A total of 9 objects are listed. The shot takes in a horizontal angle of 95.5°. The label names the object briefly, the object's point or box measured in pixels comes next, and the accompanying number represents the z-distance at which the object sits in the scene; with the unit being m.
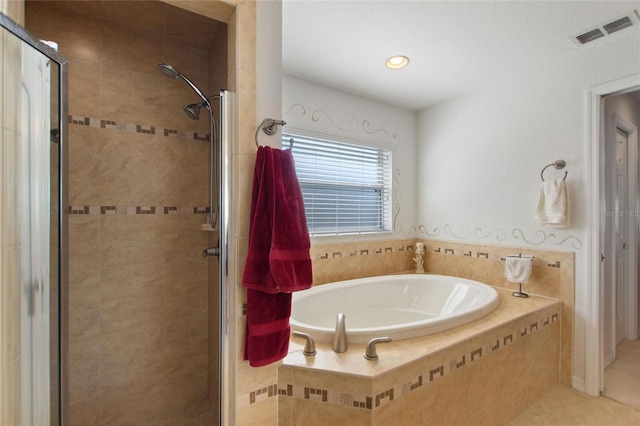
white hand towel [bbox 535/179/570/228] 2.09
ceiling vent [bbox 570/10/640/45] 1.68
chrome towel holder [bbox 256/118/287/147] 1.17
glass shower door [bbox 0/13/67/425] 0.83
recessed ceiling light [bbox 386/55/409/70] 2.17
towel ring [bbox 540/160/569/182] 2.16
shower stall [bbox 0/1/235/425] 1.63
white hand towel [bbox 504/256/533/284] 2.25
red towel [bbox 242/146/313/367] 1.10
